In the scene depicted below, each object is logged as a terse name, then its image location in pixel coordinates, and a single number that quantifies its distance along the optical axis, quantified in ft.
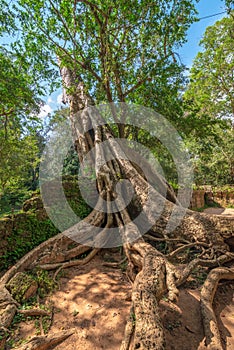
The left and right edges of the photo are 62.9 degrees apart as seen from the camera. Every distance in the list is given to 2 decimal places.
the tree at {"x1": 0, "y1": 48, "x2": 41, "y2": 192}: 16.53
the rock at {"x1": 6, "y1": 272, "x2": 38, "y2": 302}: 8.09
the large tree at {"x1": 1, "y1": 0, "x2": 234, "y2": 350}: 7.04
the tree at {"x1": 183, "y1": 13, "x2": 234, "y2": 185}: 22.65
